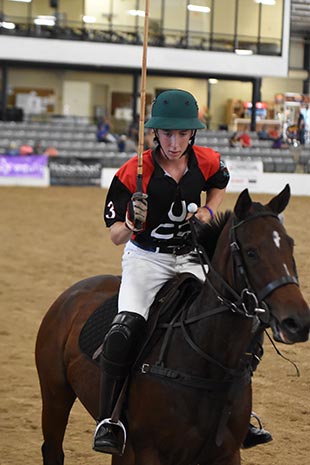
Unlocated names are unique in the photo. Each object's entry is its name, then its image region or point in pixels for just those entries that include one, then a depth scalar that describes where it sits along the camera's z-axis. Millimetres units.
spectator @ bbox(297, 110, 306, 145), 44300
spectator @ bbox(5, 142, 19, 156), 31778
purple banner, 30344
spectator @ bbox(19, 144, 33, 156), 31422
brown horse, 4422
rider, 5105
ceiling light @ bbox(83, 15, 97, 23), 45562
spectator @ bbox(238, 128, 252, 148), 40281
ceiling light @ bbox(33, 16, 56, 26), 44438
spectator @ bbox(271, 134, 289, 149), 40656
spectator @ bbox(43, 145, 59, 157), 31703
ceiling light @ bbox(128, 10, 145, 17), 46781
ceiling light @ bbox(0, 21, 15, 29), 43656
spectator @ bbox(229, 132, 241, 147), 39912
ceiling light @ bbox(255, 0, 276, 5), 49250
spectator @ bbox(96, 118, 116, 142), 38562
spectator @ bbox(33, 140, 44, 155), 32484
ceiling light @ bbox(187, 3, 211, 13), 47938
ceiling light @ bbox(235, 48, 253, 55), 47219
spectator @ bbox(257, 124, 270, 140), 44062
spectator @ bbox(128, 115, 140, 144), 38775
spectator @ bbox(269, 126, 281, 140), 44259
